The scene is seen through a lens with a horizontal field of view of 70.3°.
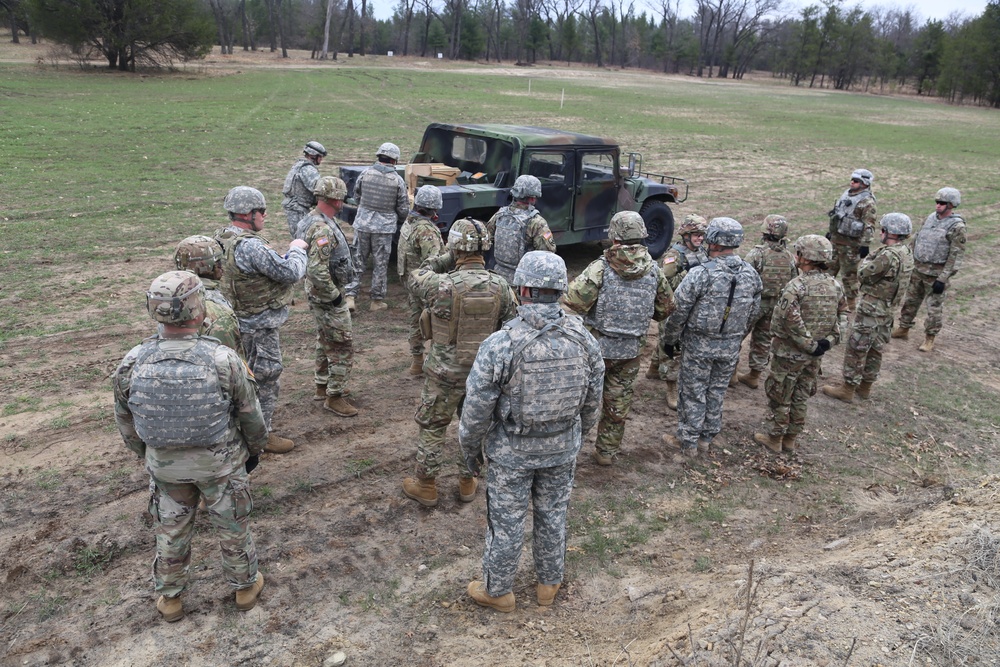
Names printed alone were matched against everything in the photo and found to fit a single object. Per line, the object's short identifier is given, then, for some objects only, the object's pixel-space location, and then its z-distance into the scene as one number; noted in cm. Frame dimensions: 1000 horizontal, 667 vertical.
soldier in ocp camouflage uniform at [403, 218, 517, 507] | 425
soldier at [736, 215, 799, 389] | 615
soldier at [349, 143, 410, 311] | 746
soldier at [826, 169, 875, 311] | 800
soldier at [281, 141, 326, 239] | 765
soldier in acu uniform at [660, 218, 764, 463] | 497
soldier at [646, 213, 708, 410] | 589
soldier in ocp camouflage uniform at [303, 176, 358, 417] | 524
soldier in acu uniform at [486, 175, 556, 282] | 643
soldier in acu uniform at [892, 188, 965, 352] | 734
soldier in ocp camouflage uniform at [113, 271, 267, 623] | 309
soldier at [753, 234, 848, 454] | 516
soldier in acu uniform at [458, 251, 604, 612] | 334
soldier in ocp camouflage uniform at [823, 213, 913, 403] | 619
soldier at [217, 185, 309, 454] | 454
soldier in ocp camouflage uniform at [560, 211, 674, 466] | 482
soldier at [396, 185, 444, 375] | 631
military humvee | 840
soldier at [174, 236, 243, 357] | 389
